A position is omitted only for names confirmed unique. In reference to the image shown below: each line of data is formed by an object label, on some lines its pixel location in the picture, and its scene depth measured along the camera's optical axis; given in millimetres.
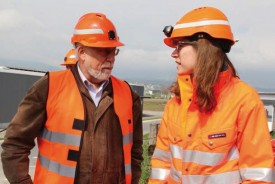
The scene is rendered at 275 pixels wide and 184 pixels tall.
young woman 2471
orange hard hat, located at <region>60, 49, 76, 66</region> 7227
